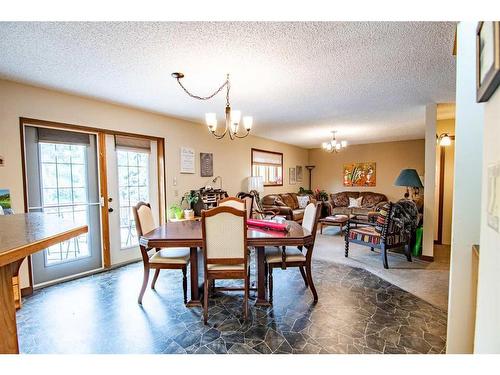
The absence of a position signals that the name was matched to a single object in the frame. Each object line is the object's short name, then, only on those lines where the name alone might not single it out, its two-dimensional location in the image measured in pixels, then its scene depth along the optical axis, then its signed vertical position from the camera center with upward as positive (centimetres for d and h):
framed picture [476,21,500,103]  61 +32
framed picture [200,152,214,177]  472 +25
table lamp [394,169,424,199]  423 -6
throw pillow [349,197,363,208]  720 -75
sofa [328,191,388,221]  678 -75
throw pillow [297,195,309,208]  712 -67
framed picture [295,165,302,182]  804 +11
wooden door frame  272 +17
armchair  345 -85
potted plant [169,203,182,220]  407 -56
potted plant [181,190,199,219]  430 -37
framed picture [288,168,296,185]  770 +1
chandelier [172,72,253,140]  249 +62
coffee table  517 -93
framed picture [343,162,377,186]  753 +6
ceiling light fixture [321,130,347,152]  554 +70
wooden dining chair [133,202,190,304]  243 -79
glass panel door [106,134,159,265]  353 -12
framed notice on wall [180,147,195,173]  435 +30
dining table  220 -56
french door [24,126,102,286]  288 -14
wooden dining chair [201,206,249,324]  207 -57
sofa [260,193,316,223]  585 -71
